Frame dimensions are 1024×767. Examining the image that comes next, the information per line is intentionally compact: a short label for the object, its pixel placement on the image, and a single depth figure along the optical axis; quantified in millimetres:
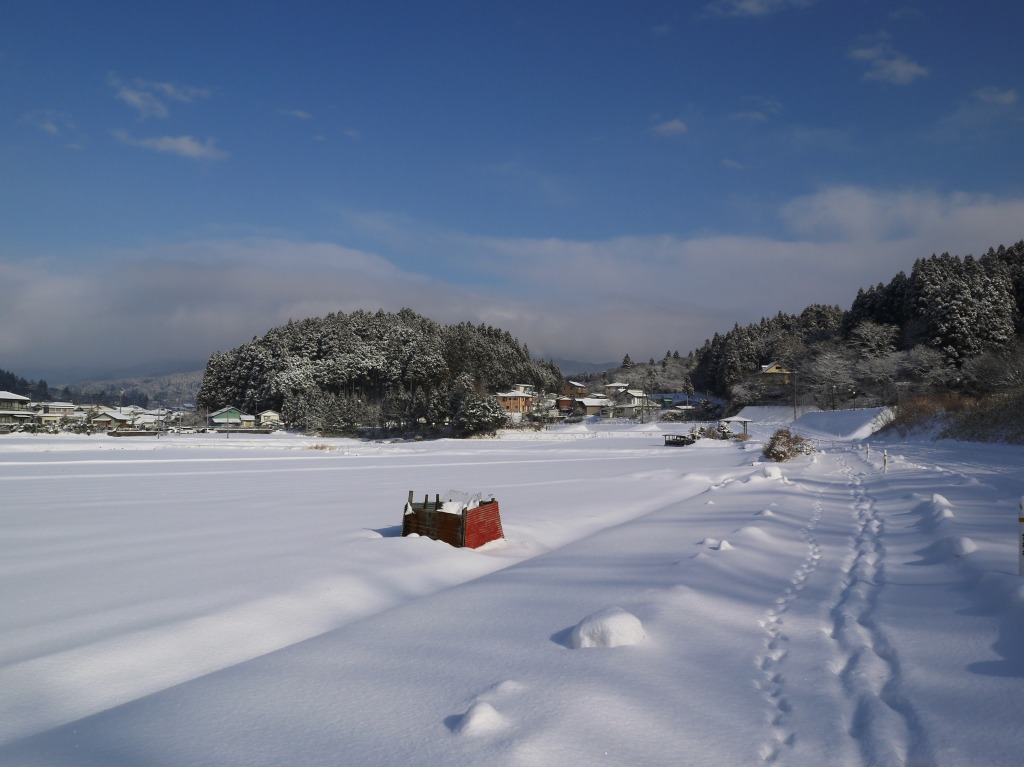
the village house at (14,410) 80062
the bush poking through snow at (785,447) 26875
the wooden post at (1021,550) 6000
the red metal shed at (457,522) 9227
